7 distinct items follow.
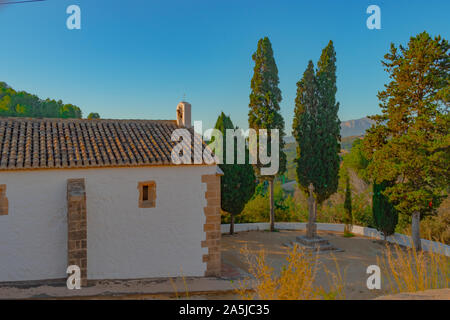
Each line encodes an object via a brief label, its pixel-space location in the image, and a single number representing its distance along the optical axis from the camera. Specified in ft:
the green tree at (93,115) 140.09
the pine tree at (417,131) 47.14
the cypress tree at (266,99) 66.39
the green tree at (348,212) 62.64
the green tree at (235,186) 62.39
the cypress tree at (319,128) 60.54
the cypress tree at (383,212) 54.60
